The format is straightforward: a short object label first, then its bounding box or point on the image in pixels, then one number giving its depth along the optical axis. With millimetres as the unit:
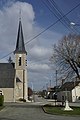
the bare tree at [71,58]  20328
